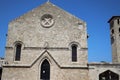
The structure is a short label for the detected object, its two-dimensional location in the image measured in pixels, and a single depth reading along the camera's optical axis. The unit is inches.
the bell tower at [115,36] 1046.0
